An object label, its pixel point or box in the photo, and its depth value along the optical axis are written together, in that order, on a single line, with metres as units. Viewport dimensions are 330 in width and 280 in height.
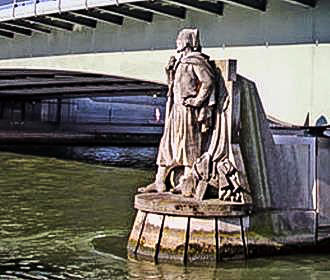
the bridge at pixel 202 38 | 13.93
